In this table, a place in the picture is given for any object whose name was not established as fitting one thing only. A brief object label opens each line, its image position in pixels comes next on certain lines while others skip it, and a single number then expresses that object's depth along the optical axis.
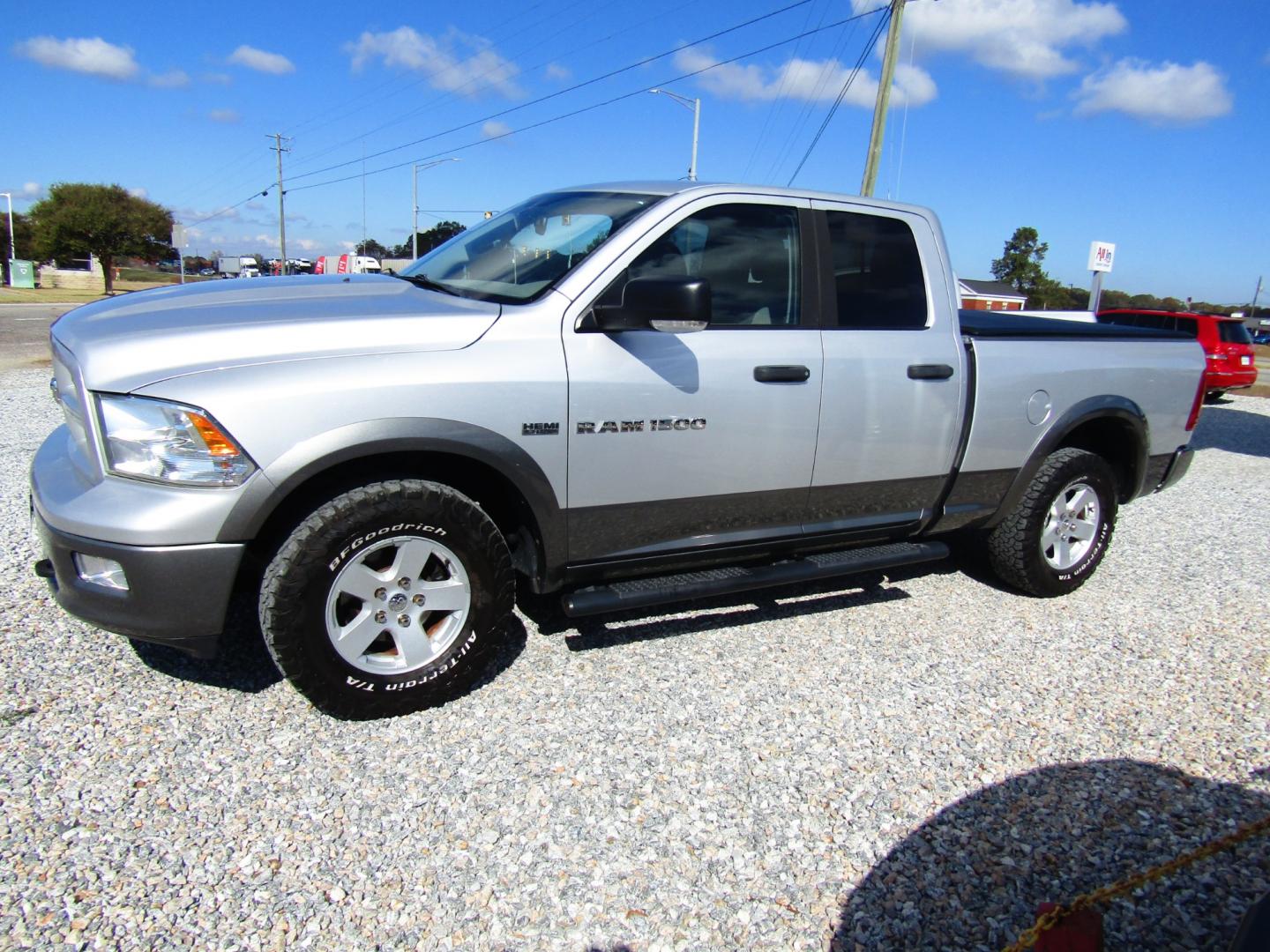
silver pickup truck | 2.67
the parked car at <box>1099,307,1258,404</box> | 14.77
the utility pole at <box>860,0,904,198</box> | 14.86
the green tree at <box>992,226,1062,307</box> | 80.56
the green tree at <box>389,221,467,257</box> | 20.34
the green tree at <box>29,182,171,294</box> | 50.88
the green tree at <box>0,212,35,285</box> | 58.78
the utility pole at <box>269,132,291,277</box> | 57.97
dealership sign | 20.52
